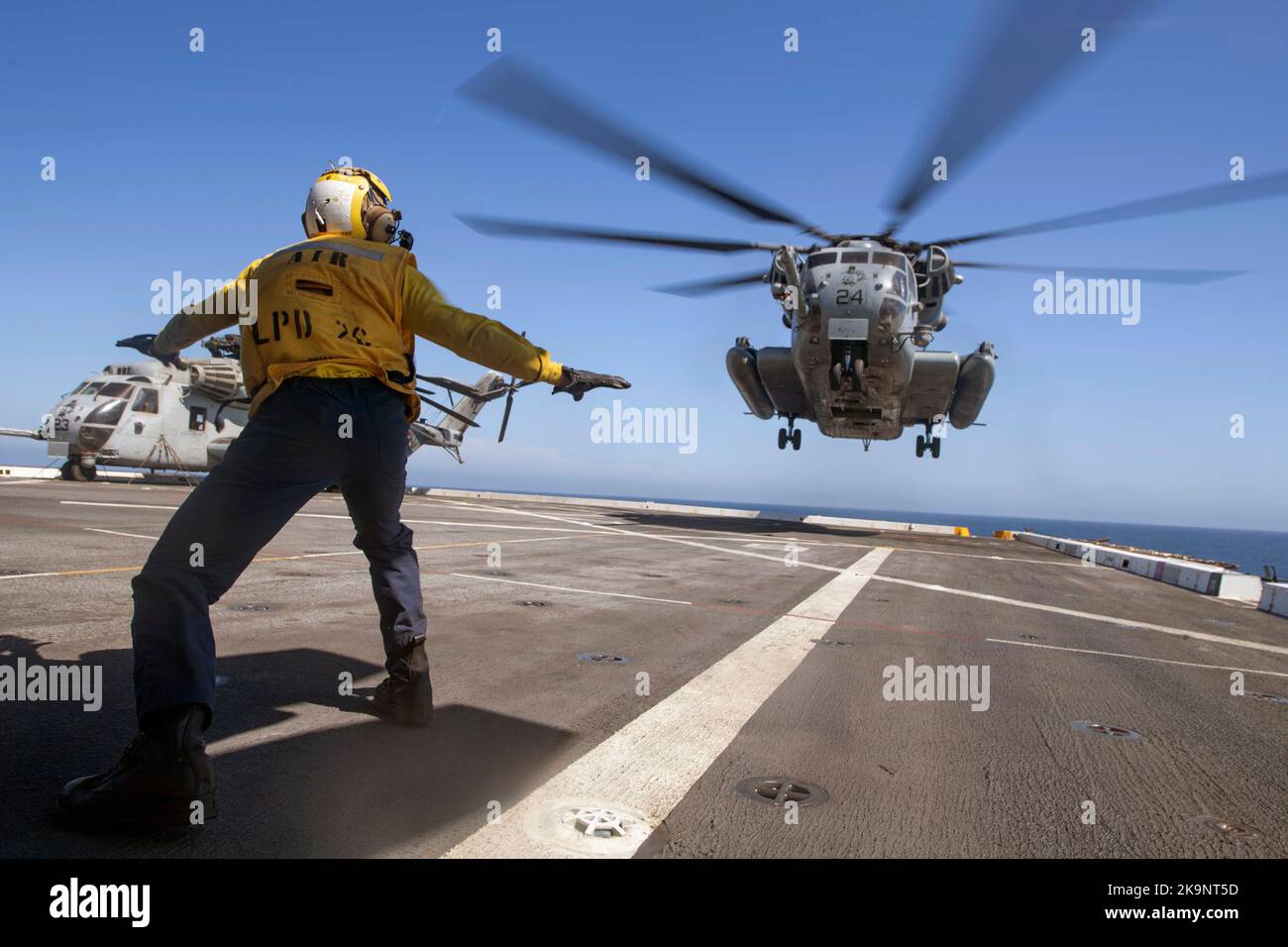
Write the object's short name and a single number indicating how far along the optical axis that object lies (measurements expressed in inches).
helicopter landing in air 697.0
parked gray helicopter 915.4
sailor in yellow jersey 95.5
